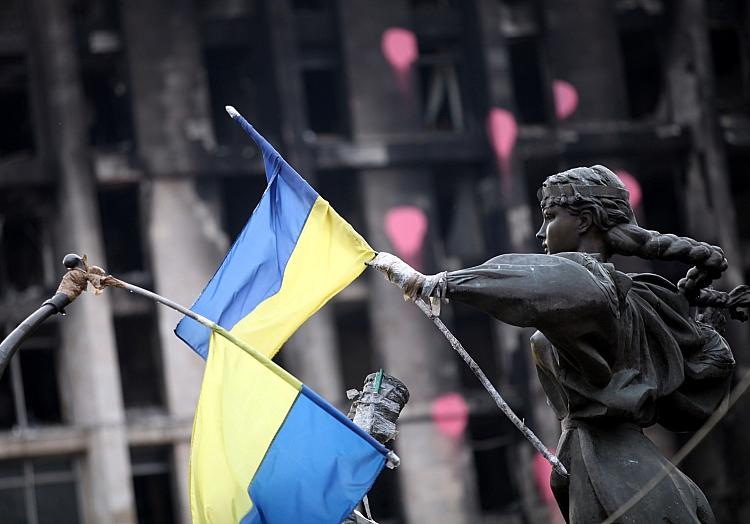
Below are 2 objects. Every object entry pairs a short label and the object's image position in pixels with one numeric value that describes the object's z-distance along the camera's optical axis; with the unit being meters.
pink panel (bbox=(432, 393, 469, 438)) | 48.56
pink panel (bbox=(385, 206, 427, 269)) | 48.31
